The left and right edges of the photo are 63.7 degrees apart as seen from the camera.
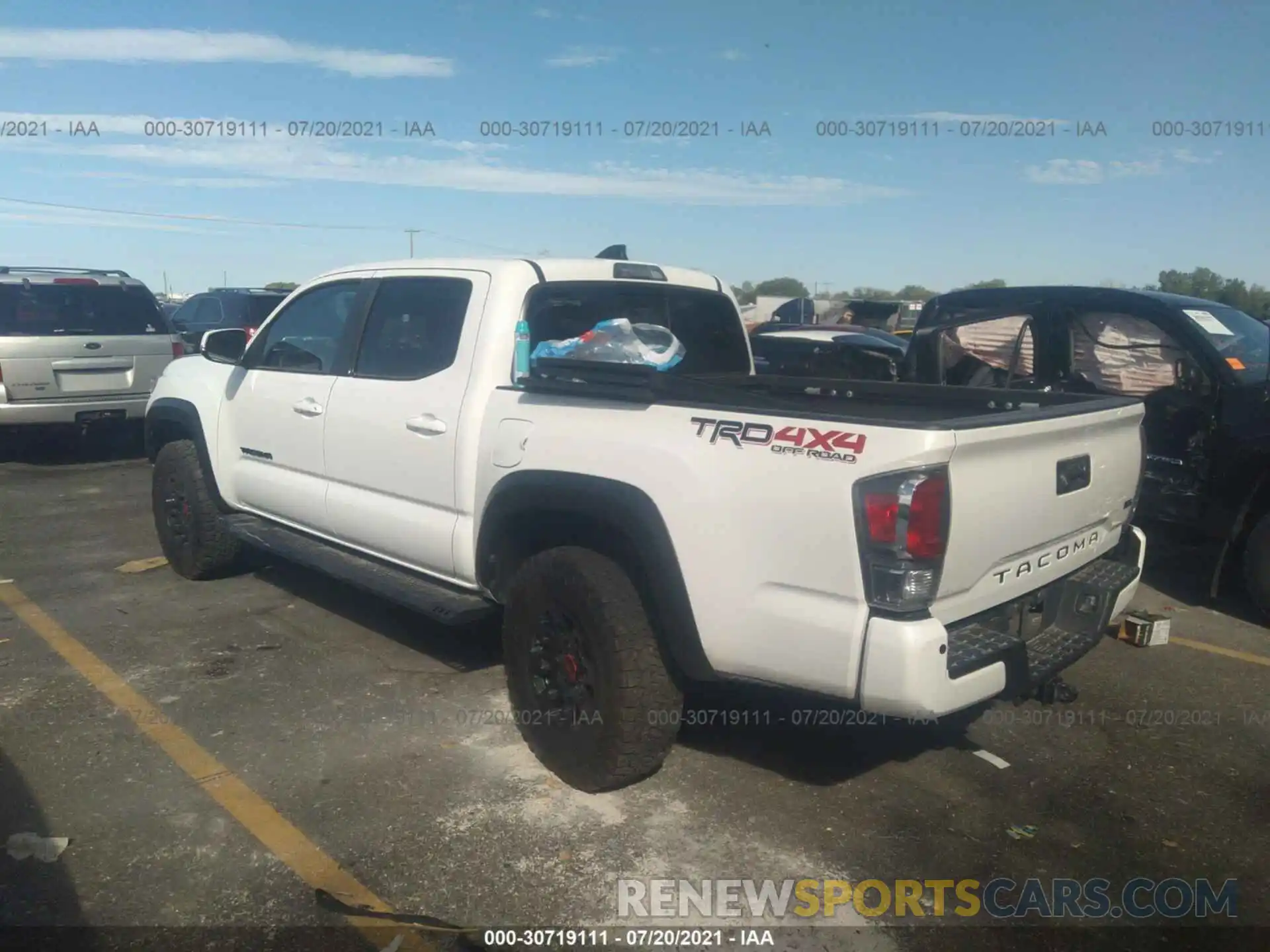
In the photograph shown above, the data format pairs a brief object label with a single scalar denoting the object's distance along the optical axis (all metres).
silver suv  9.43
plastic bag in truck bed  4.09
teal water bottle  4.05
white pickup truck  2.89
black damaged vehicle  5.64
